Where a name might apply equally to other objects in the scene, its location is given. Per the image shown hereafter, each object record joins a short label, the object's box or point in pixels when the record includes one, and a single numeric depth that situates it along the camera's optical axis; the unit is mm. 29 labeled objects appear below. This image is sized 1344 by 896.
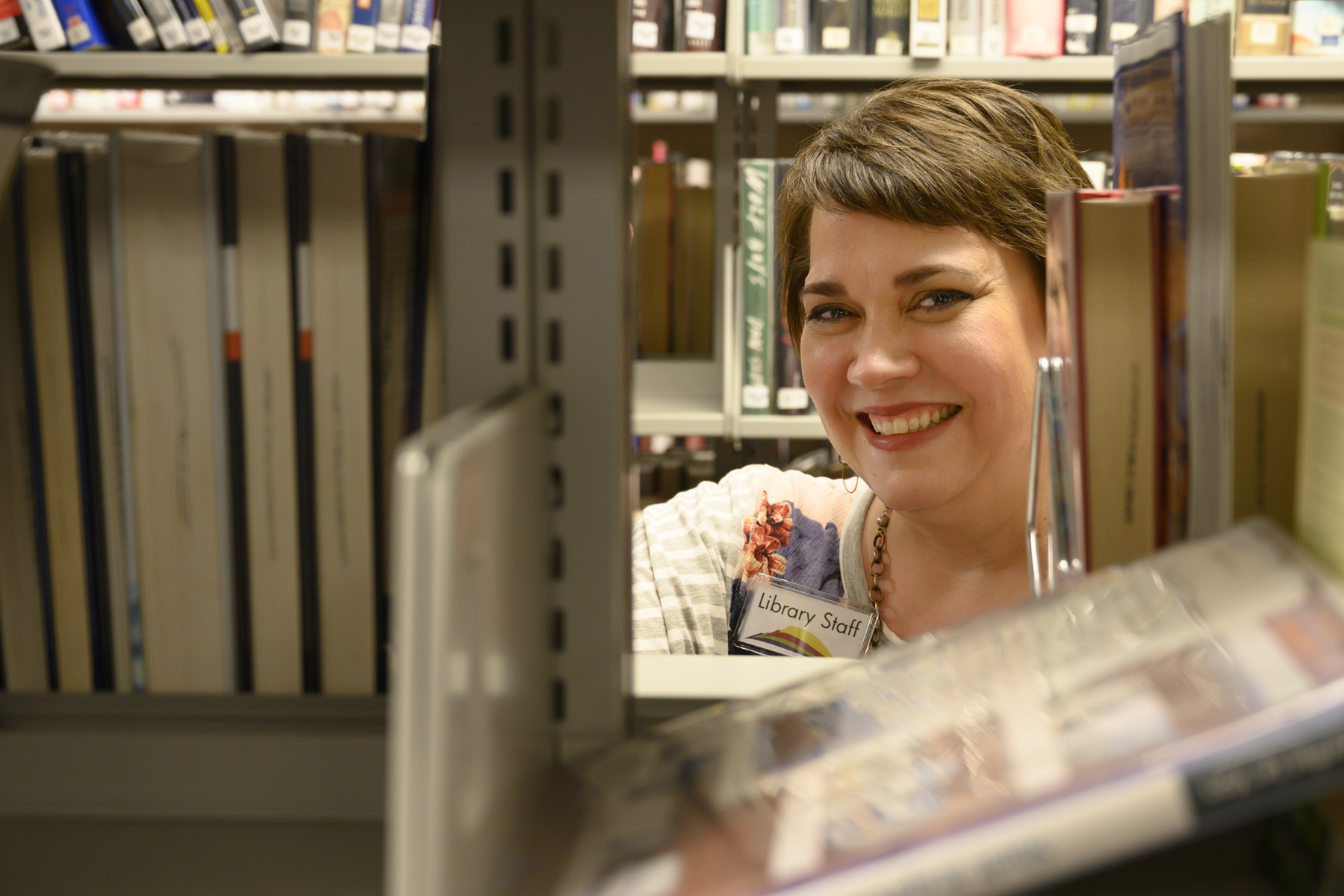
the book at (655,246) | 2191
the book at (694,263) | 2195
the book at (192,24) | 1981
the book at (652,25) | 1965
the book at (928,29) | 1916
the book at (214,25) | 1970
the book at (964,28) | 1916
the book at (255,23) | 1962
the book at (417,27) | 2010
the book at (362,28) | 2006
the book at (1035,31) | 1919
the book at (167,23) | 1982
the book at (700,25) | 1975
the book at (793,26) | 1962
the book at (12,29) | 2012
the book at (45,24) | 1975
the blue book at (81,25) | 1977
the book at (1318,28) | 1952
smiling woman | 1212
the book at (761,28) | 1962
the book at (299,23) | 1993
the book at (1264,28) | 1960
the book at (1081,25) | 1939
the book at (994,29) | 1918
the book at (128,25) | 1979
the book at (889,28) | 1934
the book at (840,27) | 1946
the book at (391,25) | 2010
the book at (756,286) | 1933
